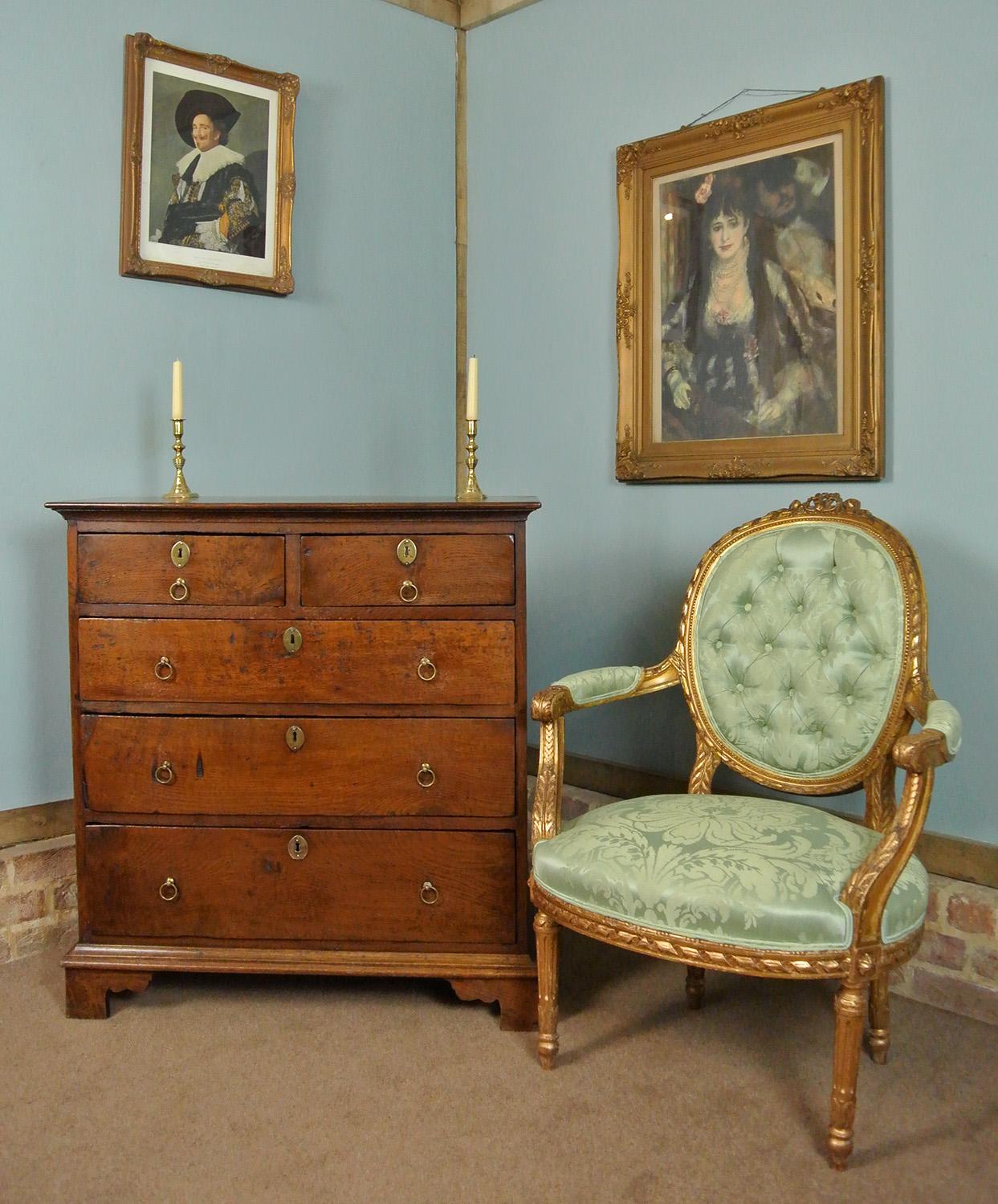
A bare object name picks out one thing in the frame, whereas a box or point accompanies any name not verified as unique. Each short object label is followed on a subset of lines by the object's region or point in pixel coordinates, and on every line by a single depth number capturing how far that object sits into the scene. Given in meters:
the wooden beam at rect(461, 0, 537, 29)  4.24
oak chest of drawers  2.99
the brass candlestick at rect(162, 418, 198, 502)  3.31
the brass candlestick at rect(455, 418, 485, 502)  3.23
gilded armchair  2.36
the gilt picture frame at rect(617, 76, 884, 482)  3.26
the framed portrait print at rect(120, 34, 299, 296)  3.62
